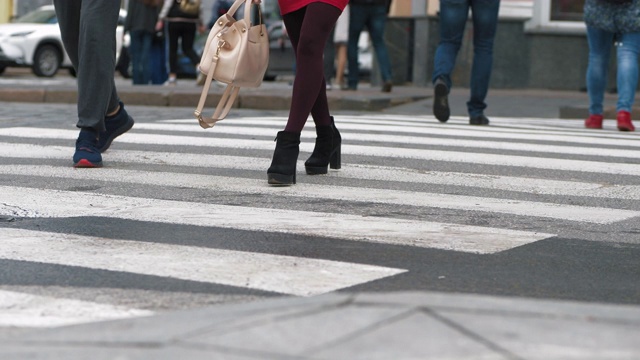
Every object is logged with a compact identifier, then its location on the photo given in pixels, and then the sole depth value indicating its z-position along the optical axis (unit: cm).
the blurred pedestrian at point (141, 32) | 1722
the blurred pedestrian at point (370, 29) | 1533
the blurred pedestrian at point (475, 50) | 1023
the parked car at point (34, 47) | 2488
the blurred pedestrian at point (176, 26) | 1795
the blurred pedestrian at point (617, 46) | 999
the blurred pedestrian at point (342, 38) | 1648
